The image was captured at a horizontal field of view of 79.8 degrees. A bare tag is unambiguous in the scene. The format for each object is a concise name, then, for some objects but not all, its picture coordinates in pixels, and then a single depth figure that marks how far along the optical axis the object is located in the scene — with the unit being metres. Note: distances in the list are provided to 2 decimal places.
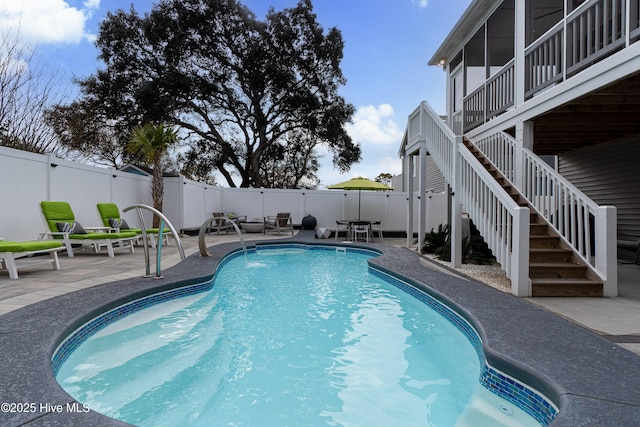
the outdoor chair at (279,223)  13.18
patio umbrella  11.10
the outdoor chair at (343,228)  12.21
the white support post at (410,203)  10.20
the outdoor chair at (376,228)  13.57
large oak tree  18.31
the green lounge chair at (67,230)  6.68
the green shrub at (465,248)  7.14
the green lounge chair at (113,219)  8.31
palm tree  10.84
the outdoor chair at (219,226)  13.56
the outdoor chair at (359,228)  11.67
